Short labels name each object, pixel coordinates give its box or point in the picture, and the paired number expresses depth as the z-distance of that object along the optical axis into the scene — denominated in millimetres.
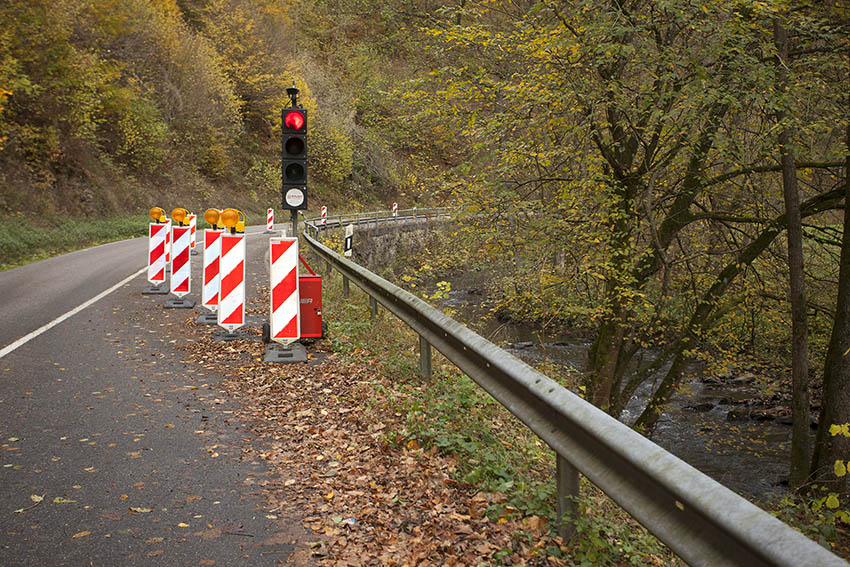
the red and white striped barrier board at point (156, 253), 12586
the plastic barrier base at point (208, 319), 9930
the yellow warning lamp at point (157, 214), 12898
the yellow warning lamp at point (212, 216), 10056
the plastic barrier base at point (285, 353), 7711
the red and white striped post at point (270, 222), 32594
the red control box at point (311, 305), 8336
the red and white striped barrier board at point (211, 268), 9969
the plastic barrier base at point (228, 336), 8867
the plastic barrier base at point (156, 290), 12648
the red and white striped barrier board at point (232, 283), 8531
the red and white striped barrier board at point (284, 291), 7879
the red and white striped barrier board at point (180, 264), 11703
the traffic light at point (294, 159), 8227
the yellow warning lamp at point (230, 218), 8688
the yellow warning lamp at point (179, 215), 11792
